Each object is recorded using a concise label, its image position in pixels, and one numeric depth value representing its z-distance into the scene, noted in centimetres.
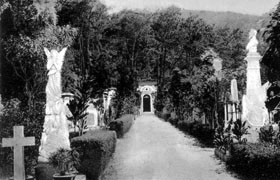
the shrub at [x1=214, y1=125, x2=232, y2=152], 1377
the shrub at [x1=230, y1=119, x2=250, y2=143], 1293
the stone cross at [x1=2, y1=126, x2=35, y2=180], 794
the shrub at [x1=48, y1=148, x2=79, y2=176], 915
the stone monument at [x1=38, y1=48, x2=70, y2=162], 1064
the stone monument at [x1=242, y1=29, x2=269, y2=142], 1518
